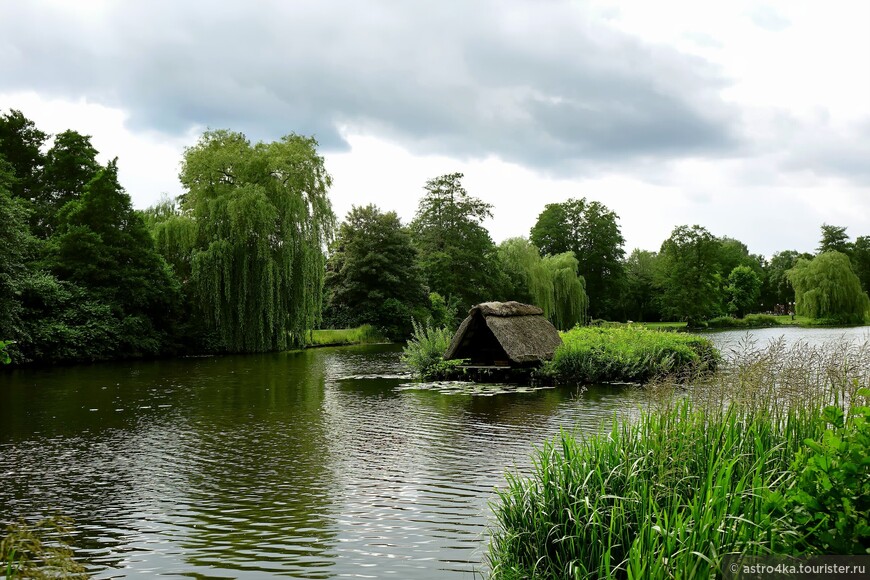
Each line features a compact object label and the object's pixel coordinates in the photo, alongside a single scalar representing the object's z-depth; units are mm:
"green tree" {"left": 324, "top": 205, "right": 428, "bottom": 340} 43281
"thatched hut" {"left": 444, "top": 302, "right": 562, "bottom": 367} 18984
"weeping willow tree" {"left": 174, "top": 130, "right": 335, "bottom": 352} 28938
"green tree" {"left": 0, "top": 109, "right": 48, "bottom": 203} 35375
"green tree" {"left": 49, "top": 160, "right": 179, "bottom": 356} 27500
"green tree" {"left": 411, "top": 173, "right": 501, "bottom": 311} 49281
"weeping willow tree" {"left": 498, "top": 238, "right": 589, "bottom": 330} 45625
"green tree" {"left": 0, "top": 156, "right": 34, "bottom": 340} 22125
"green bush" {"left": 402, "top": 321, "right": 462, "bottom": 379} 20031
